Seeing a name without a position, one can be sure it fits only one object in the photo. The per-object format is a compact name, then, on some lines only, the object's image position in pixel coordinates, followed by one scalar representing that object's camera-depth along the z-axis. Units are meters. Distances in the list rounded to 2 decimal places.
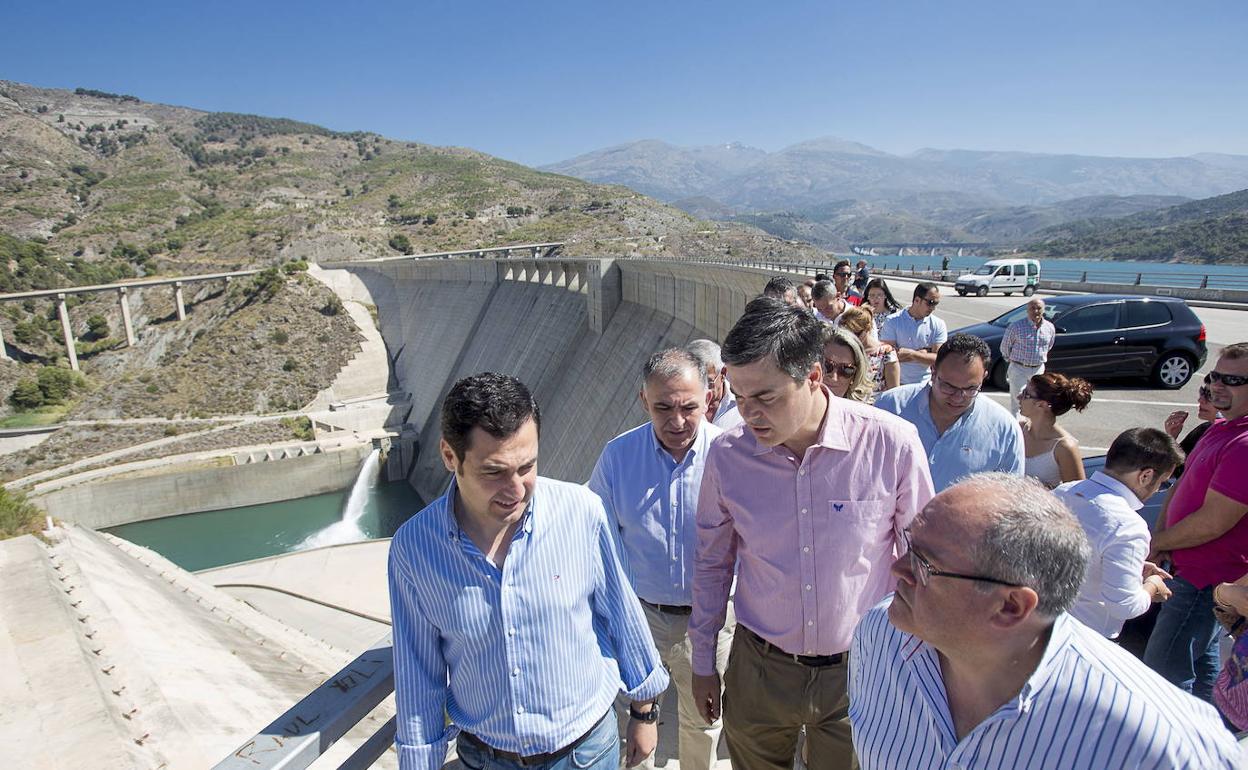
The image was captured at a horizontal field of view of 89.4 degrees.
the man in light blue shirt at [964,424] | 3.08
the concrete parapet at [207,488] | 27.95
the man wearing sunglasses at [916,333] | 5.80
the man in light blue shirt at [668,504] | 2.87
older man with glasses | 1.17
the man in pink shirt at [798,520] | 2.07
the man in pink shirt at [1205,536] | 2.73
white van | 19.19
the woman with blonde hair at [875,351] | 4.67
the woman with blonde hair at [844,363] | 3.37
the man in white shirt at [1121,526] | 2.55
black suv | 8.38
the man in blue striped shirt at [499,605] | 1.82
